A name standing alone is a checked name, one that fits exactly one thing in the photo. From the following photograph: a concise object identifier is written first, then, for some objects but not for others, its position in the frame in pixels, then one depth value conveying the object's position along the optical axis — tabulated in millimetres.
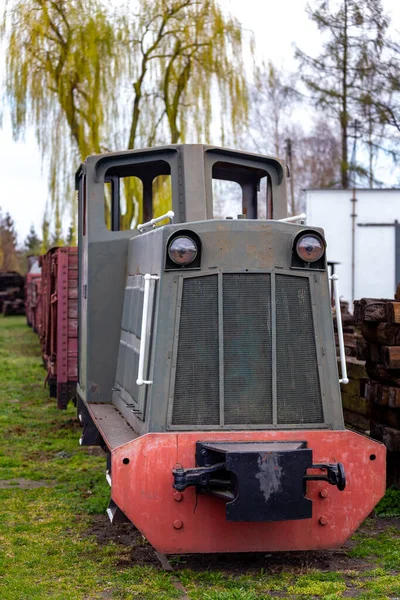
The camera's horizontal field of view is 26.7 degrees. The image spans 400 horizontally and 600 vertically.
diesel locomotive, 4848
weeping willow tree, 19828
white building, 23172
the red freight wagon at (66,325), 9141
